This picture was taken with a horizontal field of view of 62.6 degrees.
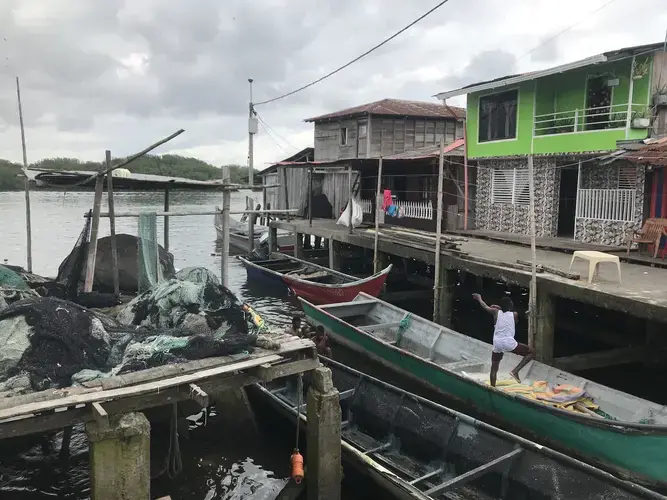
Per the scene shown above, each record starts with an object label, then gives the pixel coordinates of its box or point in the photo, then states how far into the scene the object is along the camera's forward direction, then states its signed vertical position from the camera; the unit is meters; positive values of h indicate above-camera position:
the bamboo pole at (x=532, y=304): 10.43 -1.93
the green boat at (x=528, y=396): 6.80 -2.96
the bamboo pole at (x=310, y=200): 21.36 -0.05
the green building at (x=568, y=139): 14.15 +1.89
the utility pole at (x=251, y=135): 30.92 +3.55
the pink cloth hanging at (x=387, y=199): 20.17 +0.05
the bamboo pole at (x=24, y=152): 14.60 +1.10
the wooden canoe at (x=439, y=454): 5.88 -3.08
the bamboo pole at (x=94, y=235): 9.77 -0.72
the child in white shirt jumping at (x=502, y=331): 8.50 -2.00
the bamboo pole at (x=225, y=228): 9.99 -0.57
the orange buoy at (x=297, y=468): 6.62 -3.24
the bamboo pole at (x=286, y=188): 27.27 +0.52
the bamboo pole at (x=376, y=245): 16.92 -1.41
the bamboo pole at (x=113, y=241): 10.22 -0.88
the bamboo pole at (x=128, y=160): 9.11 +0.62
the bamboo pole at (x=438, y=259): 13.23 -1.45
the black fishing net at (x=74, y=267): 9.86 -1.41
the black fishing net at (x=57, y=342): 5.83 -1.71
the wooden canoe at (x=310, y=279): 15.62 -2.60
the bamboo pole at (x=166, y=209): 11.86 -0.29
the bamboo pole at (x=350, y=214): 19.57 -0.52
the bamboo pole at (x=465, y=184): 18.17 +0.60
